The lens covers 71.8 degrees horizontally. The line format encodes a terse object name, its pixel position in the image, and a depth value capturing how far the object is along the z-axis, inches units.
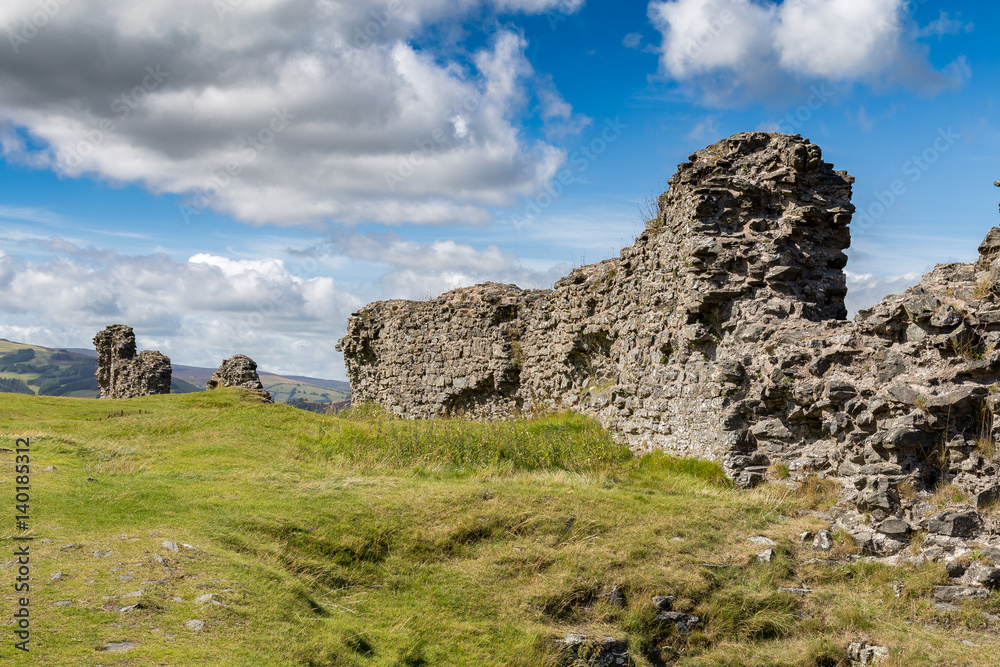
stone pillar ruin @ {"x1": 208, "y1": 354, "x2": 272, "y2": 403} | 1118.4
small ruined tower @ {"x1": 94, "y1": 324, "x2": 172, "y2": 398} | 1268.5
